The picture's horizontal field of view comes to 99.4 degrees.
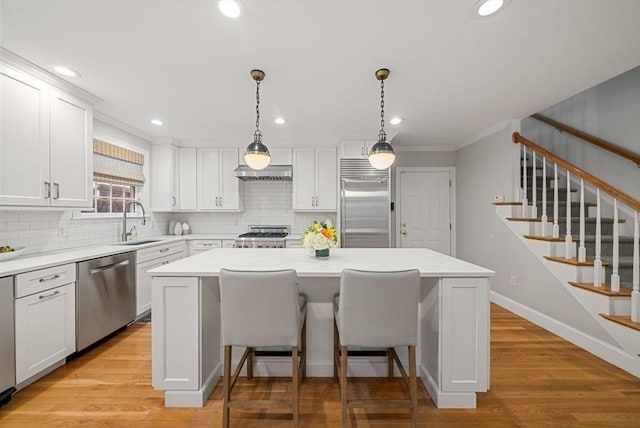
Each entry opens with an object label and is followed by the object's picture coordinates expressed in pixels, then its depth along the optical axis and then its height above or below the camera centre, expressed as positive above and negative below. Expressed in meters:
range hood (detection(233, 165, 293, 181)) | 4.24 +0.64
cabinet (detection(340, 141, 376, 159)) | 4.19 +0.99
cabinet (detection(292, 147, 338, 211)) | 4.42 +0.57
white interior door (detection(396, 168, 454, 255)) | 4.83 +0.04
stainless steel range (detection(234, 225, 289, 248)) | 4.07 -0.42
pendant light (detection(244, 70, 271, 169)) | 2.26 +0.50
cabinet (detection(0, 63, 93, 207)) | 2.10 +0.59
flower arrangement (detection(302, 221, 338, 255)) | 2.18 -0.21
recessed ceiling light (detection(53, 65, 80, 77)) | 2.24 +1.20
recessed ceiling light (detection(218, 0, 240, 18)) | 1.52 +1.18
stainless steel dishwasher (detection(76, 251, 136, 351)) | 2.41 -0.83
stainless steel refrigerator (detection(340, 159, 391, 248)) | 4.12 +0.09
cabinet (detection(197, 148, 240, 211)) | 4.55 +0.55
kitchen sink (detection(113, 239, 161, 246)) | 3.42 -0.39
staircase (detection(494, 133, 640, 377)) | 2.26 -0.33
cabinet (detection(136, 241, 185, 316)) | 3.15 -0.65
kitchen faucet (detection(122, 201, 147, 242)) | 3.50 -0.14
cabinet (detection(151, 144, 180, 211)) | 4.30 +0.58
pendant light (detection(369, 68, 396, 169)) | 2.21 +0.50
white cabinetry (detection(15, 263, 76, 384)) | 1.91 -0.81
